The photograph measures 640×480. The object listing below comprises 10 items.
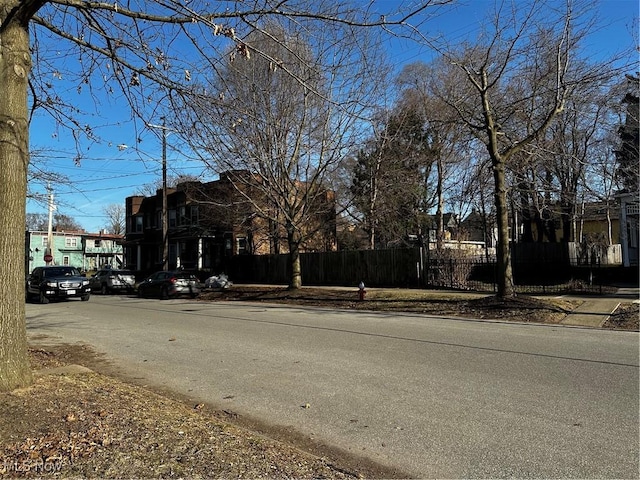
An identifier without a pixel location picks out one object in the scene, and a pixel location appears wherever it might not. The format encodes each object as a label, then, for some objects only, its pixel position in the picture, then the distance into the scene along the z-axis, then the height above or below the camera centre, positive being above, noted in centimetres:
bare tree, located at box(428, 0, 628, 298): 1423 +485
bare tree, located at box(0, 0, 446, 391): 520 +123
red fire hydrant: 1892 -129
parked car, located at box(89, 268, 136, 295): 3036 -98
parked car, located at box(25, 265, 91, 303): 2248 -81
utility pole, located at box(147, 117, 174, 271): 2988 +218
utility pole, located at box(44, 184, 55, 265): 4025 +161
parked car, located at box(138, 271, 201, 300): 2488 -108
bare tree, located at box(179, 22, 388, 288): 1814 +426
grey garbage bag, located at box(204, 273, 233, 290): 2698 -113
